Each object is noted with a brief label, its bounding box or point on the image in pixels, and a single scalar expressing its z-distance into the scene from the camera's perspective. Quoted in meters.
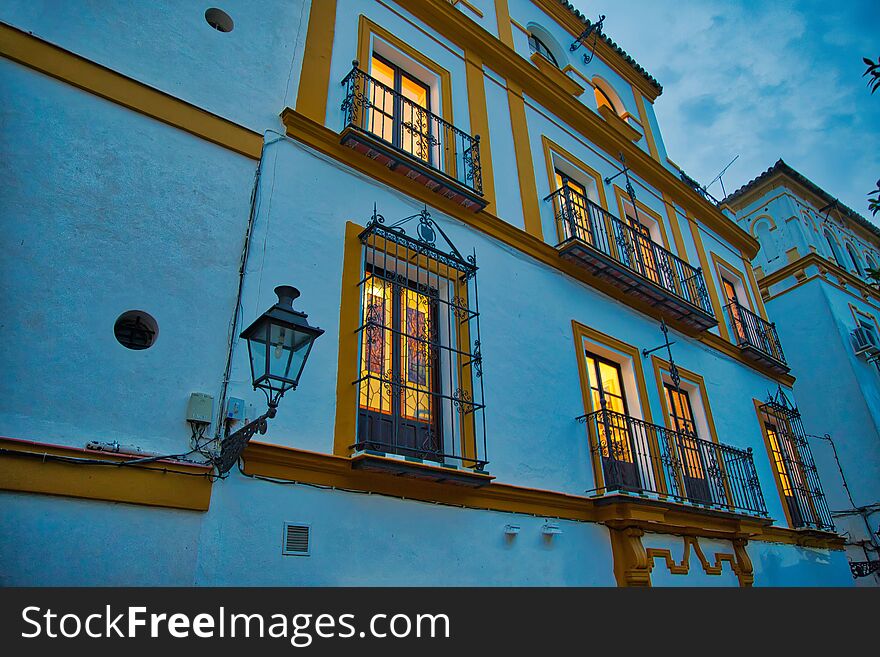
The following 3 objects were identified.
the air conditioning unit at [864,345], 15.89
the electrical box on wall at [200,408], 4.61
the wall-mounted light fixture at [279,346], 4.07
